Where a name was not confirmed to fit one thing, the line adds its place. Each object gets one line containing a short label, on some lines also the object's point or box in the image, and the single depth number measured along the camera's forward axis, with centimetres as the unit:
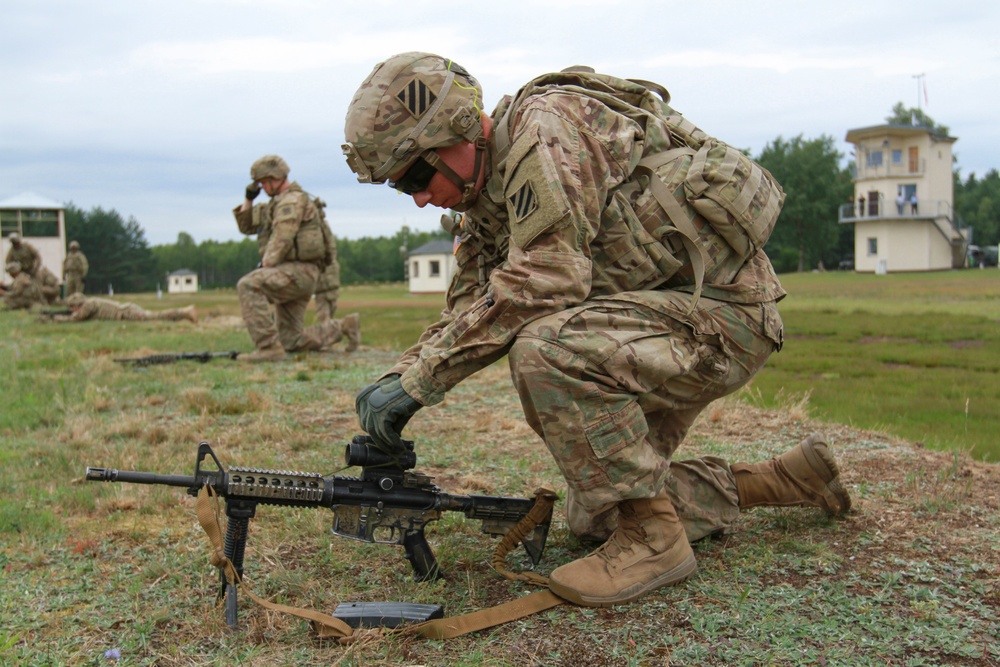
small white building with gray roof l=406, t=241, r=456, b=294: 5791
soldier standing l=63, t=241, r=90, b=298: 2631
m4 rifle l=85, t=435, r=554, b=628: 296
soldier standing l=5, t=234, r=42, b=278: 2398
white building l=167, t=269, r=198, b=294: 7662
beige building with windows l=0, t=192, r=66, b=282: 4538
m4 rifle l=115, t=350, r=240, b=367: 1053
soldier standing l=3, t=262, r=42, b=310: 2423
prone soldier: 2017
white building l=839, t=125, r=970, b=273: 5459
